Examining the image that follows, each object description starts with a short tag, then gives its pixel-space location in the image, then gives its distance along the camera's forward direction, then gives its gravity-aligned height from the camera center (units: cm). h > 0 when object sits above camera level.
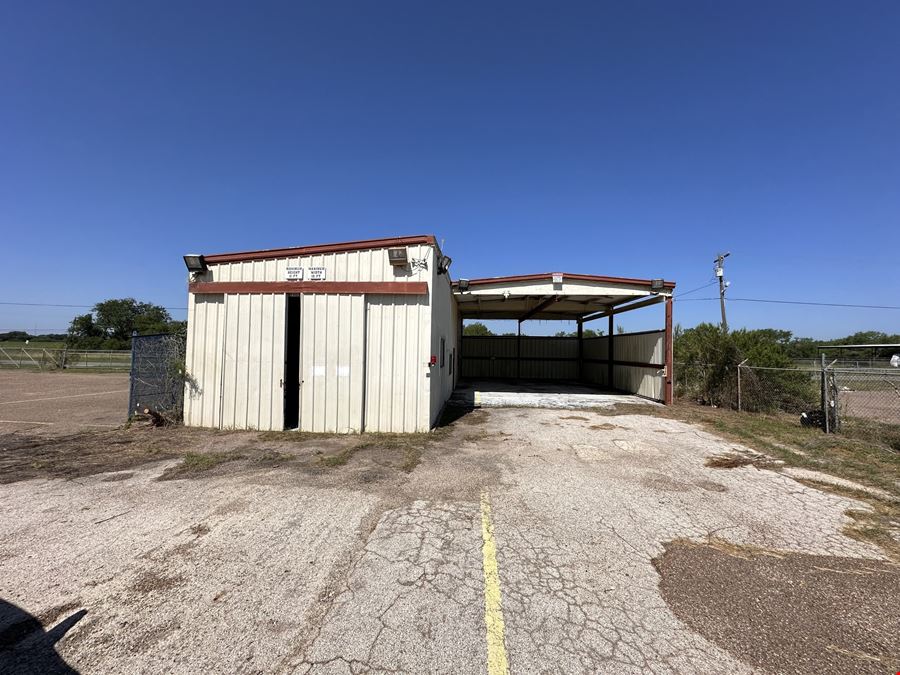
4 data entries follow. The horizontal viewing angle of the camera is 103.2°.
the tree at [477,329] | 4400 +303
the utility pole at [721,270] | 2405 +576
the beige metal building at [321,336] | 754 +35
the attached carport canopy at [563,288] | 1205 +224
